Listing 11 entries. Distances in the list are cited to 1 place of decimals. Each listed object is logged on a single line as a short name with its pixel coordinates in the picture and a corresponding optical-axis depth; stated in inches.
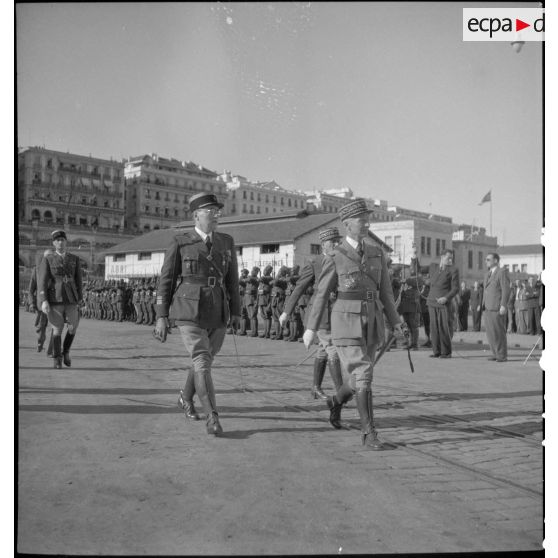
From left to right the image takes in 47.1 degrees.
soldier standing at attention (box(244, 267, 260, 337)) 726.5
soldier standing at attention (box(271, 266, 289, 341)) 676.1
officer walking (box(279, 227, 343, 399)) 276.7
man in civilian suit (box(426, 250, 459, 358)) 500.1
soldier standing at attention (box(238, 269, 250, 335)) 758.5
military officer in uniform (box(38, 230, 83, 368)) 369.7
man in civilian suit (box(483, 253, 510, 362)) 476.4
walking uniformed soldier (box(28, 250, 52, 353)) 423.5
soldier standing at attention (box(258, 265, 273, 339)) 697.6
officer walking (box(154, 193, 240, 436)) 223.6
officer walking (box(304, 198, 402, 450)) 206.5
